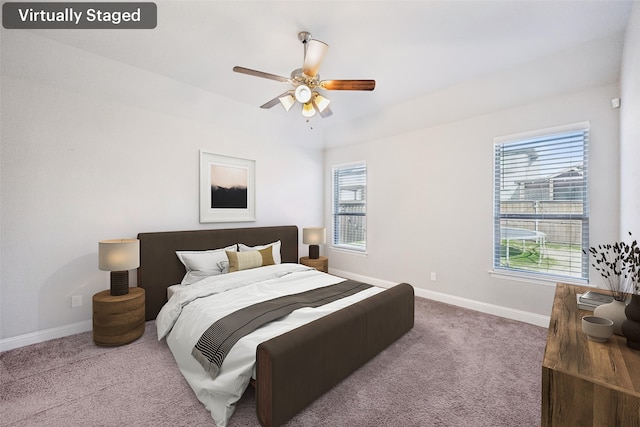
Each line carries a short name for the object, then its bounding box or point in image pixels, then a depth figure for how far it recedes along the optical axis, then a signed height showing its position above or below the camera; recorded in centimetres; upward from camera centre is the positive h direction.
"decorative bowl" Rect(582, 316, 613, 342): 124 -54
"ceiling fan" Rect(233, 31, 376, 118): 225 +118
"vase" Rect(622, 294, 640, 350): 118 -50
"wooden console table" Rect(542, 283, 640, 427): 93 -61
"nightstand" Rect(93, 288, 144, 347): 254 -103
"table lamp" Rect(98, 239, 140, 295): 260 -47
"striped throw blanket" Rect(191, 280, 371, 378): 189 -85
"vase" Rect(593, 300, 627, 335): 135 -51
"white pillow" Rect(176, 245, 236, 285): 325 -65
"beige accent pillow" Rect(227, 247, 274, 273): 339 -62
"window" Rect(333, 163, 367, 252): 495 +10
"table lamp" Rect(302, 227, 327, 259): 457 -44
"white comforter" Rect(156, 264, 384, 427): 175 -86
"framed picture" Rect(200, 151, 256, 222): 378 +34
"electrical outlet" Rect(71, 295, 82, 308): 283 -94
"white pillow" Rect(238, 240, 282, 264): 381 -52
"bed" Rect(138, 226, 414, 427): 164 -93
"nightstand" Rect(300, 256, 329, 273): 445 -84
